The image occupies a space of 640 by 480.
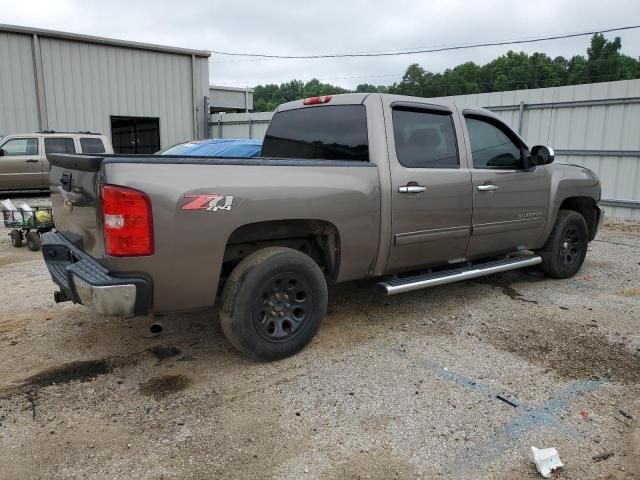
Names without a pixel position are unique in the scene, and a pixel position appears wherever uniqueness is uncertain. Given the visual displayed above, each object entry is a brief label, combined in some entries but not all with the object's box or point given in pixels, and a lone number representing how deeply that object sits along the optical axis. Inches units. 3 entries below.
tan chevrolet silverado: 121.0
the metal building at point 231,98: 984.1
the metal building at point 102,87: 638.5
